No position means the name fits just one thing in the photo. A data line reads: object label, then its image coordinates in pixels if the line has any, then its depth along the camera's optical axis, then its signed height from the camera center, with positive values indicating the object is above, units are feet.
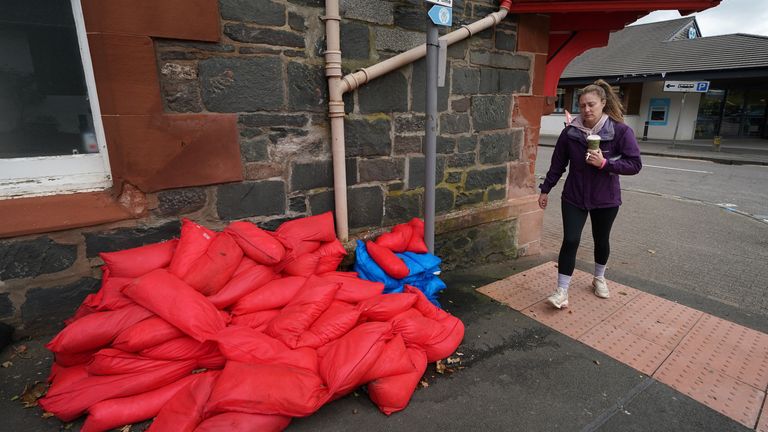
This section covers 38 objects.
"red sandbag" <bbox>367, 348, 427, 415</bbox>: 6.81 -4.61
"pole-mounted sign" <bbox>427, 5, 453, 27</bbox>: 8.55 +2.03
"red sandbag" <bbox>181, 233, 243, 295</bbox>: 7.24 -2.70
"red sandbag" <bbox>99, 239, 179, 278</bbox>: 7.27 -2.55
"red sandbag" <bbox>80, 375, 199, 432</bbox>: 6.05 -4.36
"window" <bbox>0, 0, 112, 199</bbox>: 7.40 +0.22
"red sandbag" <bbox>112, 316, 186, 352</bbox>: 6.32 -3.36
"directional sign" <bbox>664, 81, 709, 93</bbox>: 53.19 +2.95
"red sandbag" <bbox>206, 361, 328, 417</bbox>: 5.85 -4.00
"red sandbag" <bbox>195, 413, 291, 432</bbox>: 5.70 -4.28
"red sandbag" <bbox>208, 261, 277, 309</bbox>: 7.38 -3.13
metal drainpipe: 8.98 +0.76
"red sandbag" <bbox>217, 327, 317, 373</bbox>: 6.56 -3.79
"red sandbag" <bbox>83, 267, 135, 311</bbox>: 6.72 -2.96
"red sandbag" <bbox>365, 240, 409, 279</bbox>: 9.32 -3.35
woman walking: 9.62 -1.38
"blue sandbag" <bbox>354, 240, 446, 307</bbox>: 9.42 -3.68
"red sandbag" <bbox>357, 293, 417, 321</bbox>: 7.96 -3.75
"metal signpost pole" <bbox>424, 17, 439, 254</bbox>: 9.06 -0.53
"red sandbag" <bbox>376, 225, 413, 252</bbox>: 9.96 -3.09
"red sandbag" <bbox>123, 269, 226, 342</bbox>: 6.52 -2.97
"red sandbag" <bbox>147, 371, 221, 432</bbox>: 5.85 -4.27
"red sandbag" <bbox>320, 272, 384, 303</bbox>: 8.29 -3.58
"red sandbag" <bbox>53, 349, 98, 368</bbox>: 6.57 -3.85
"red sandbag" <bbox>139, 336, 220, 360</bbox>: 6.47 -3.70
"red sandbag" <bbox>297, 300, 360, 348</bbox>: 7.14 -3.77
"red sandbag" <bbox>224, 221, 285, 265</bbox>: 7.91 -2.49
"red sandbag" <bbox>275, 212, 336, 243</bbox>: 8.93 -2.52
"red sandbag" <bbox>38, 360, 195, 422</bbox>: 6.20 -4.14
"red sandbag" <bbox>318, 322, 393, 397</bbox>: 6.46 -3.94
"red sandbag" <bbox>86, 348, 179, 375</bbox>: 6.26 -3.75
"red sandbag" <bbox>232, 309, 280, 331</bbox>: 7.29 -3.64
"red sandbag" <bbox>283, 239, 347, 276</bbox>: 8.51 -3.12
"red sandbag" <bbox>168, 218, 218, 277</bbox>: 7.27 -2.38
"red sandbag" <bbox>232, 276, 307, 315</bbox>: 7.49 -3.37
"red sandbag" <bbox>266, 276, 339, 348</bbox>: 7.16 -3.54
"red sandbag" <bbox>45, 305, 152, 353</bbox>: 6.24 -3.25
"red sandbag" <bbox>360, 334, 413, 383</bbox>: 6.83 -4.20
